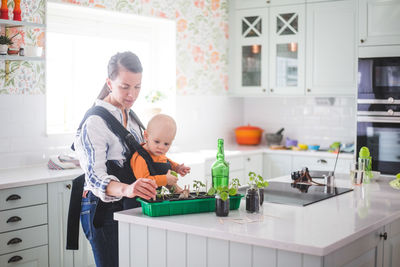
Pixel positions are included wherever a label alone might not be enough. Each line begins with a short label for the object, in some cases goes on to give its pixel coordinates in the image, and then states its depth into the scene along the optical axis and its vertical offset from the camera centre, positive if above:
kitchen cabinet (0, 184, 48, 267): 3.38 -0.77
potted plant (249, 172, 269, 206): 2.46 -0.37
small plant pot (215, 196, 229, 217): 2.34 -0.43
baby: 2.35 -0.20
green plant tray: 2.34 -0.44
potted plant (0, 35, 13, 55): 3.80 +0.45
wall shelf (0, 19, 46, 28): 3.78 +0.60
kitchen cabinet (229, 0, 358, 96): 5.22 +0.60
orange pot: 6.00 -0.30
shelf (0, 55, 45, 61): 3.79 +0.36
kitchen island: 2.00 -0.51
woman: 2.38 -0.21
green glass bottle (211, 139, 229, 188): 2.60 -0.31
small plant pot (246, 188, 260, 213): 2.42 -0.42
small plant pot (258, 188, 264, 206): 2.58 -0.41
